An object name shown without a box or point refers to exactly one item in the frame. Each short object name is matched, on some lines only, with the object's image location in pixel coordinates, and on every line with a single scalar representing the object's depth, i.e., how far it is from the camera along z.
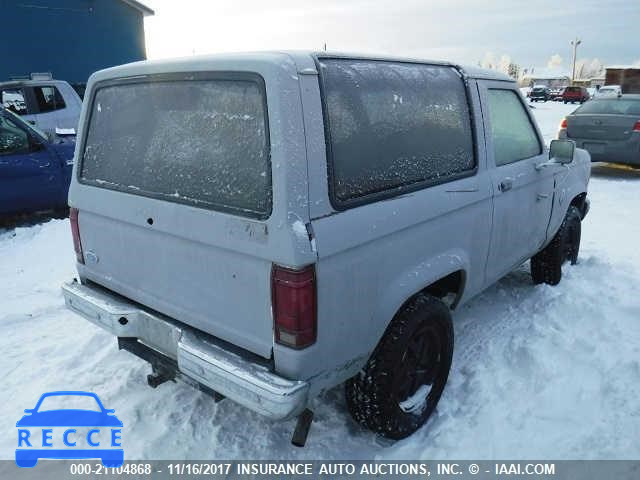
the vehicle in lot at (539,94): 42.12
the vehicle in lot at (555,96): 42.94
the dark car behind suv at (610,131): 8.66
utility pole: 73.38
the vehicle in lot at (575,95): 38.38
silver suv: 2.05
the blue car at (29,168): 6.23
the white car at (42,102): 9.70
